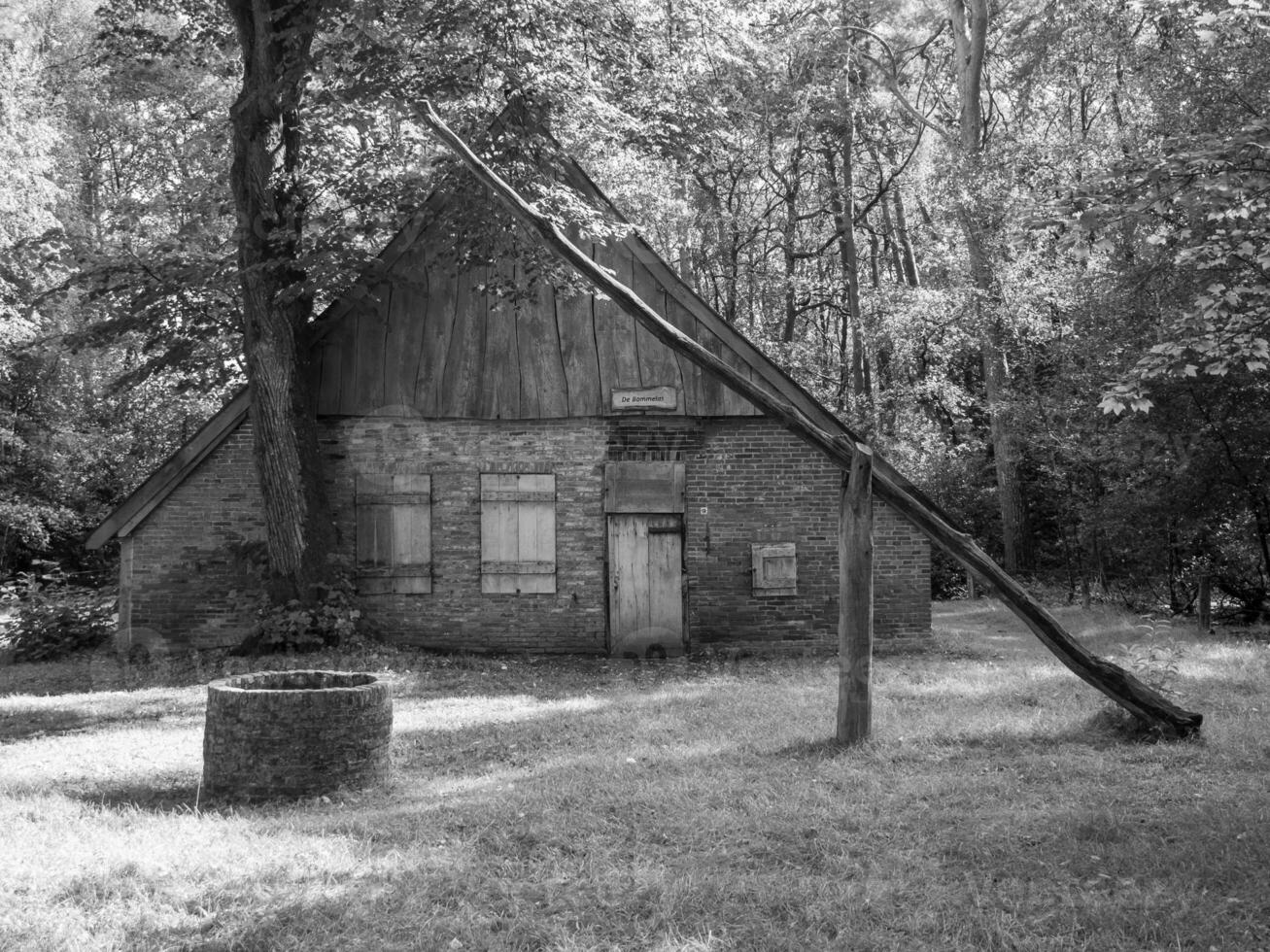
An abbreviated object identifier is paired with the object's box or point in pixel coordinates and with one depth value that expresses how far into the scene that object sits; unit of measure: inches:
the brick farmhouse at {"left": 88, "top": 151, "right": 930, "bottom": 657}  577.3
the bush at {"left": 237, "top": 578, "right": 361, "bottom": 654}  538.9
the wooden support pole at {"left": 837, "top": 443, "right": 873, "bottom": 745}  319.6
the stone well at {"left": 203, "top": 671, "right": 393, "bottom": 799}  278.5
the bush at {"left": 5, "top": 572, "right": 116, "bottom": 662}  620.1
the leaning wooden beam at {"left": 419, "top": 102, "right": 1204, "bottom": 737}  309.1
